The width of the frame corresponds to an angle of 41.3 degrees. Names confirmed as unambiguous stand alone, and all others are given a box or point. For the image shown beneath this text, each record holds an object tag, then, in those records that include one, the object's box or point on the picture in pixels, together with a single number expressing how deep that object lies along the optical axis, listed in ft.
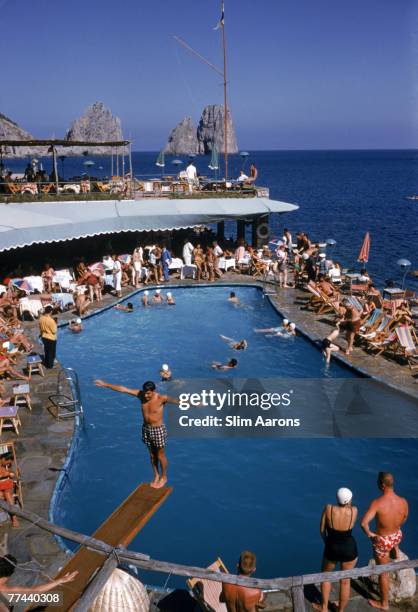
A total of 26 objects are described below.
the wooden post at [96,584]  15.25
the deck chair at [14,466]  26.16
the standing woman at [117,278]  64.78
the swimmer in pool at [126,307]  60.29
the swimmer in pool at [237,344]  49.83
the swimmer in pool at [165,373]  43.48
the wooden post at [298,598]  15.24
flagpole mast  89.35
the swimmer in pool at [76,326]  53.57
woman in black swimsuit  18.75
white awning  61.62
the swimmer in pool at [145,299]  62.23
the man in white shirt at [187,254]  72.53
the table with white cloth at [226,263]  74.95
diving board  18.76
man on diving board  25.32
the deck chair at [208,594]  19.51
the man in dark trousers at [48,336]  41.81
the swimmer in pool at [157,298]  63.16
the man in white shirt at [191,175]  84.19
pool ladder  35.99
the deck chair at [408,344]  44.42
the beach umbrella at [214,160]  92.52
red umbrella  68.22
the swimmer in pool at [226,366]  45.69
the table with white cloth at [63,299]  57.93
